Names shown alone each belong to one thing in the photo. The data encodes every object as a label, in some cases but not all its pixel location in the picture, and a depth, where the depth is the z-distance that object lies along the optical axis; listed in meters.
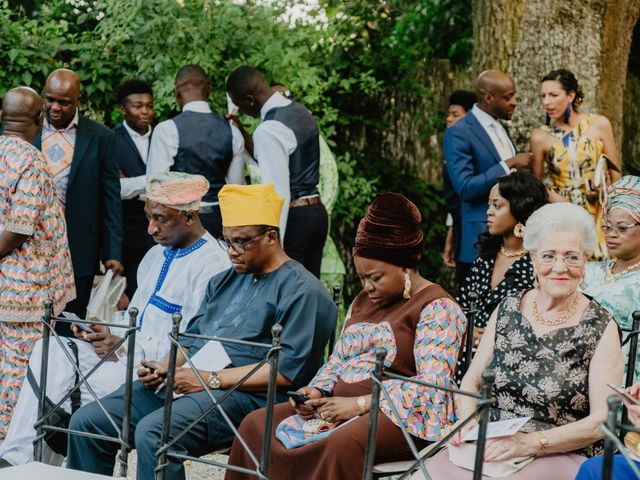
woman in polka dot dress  5.55
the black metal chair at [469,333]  4.86
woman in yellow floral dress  6.70
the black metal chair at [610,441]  2.96
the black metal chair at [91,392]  4.38
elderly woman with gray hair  3.84
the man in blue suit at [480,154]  7.01
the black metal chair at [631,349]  4.30
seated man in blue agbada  4.61
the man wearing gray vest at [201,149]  7.06
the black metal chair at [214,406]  3.90
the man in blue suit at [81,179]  6.77
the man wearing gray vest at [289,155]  7.11
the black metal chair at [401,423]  3.37
